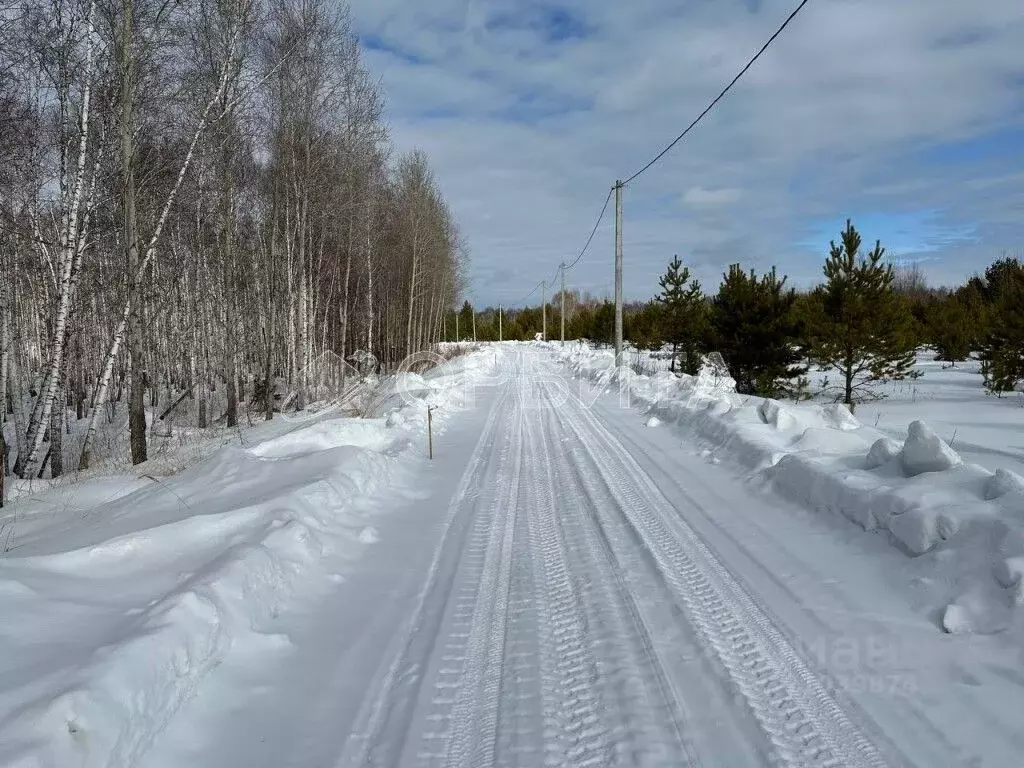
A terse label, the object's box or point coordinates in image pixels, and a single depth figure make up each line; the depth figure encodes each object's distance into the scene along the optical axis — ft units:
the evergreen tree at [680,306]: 97.55
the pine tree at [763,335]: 64.13
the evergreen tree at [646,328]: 106.11
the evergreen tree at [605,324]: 155.74
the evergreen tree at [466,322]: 319.47
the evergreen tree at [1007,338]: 56.29
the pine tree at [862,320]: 57.21
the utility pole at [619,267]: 80.12
